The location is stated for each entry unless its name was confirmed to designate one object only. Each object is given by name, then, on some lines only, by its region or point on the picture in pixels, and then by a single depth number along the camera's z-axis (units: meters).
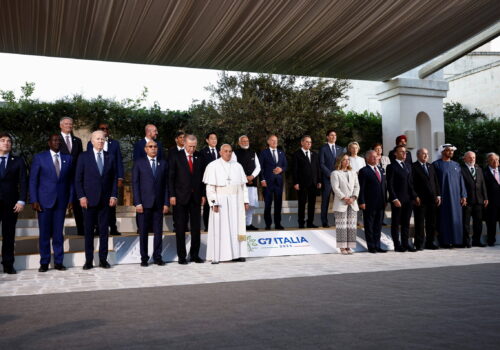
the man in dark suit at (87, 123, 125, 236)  7.85
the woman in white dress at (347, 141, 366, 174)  9.40
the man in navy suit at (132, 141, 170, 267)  7.28
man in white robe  7.60
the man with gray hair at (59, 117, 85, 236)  7.34
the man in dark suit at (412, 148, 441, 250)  8.95
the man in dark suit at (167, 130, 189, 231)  7.59
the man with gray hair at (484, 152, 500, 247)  9.68
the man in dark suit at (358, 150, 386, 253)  8.59
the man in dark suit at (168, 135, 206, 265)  7.49
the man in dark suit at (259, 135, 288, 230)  9.16
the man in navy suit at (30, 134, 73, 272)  6.75
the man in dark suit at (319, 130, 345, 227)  9.48
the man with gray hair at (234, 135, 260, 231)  9.08
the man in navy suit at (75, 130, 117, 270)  6.89
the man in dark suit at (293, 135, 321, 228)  9.27
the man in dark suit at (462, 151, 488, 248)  9.48
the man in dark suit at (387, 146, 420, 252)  8.69
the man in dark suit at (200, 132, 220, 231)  8.68
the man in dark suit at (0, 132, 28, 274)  6.60
